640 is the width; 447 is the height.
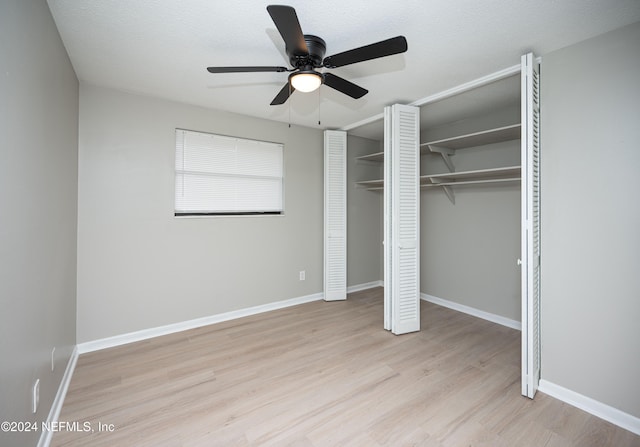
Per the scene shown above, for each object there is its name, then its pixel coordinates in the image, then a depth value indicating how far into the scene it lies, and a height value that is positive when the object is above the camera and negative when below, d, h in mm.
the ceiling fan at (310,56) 1430 +963
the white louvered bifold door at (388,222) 3112 +22
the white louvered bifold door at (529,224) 2064 +3
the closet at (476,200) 2092 +278
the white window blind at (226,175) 3217 +576
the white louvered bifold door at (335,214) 4141 +143
